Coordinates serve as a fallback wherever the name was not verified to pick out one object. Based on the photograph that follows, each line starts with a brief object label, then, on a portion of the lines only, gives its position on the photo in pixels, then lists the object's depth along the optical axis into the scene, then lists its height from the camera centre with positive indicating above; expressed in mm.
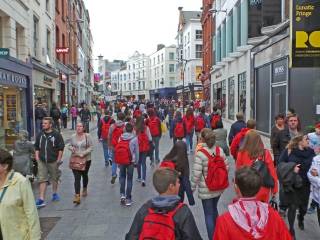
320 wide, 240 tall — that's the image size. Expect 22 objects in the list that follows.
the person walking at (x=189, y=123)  14438 -794
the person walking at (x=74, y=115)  26197 -895
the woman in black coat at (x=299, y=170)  5684 -937
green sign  11859 +1311
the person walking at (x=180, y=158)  6145 -840
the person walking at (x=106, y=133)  12297 -932
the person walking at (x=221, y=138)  10195 -914
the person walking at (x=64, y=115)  26672 -915
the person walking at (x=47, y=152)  7793 -943
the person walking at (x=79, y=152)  7930 -951
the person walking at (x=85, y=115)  22739 -792
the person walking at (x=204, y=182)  5441 -1042
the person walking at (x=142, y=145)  9707 -1016
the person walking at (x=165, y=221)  2875 -816
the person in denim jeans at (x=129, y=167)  7801 -1233
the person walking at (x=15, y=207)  3561 -883
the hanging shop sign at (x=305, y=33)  11742 +1805
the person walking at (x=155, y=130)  12609 -882
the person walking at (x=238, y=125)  9609 -579
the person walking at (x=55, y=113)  21625 -629
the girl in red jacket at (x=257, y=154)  5138 -670
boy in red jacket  2729 -772
